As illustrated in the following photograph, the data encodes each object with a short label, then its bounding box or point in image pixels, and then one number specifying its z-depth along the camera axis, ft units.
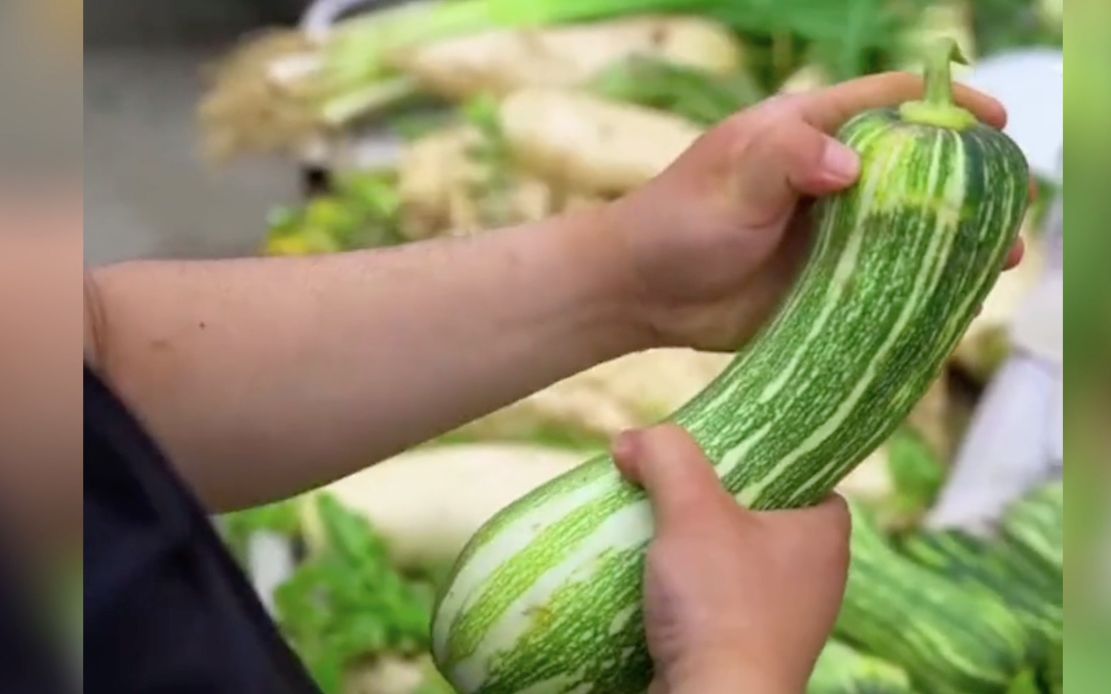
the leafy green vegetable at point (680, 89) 4.12
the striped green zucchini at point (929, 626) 3.30
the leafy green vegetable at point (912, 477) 3.65
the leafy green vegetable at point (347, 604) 3.49
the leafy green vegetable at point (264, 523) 3.59
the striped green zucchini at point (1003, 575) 3.32
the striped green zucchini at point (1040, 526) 3.41
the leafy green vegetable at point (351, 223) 4.13
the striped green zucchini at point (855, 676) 3.34
